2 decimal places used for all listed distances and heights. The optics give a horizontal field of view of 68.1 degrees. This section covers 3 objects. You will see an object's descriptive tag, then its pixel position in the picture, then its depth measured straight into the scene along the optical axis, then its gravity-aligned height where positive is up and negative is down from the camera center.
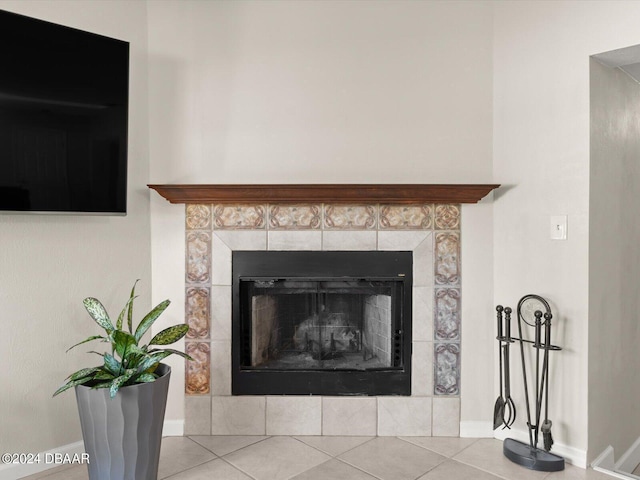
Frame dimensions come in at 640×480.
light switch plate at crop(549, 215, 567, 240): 2.19 +0.07
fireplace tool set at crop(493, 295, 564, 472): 2.14 -0.67
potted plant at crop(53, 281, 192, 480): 1.84 -0.65
